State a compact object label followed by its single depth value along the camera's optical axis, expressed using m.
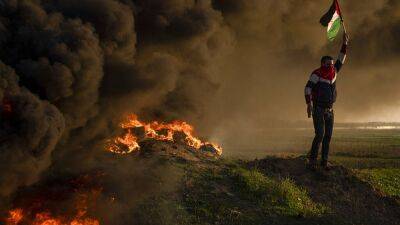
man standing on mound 15.90
